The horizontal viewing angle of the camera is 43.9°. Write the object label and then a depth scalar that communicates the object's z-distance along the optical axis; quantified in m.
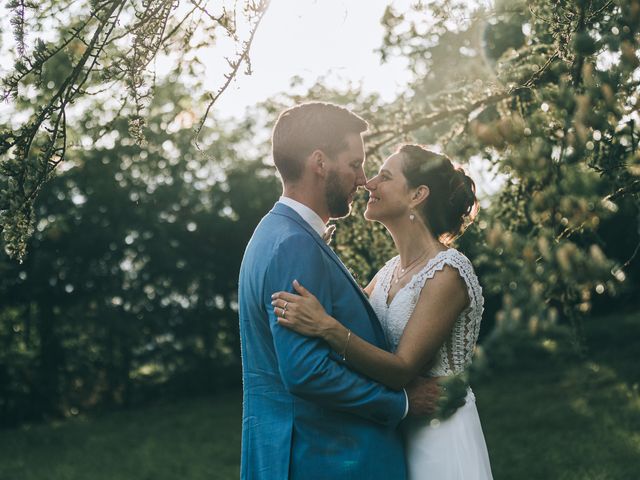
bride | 2.54
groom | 2.48
